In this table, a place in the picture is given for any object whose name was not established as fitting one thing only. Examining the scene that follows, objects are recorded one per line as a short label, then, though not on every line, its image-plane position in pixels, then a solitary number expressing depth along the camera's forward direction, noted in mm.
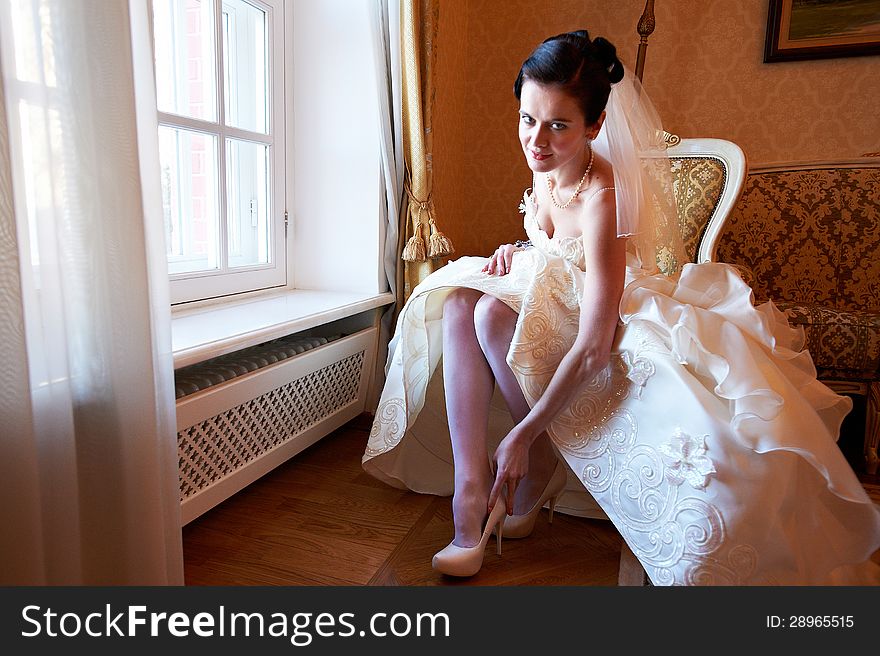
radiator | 1475
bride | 1132
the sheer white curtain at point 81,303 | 876
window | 1822
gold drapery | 2043
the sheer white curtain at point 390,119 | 2049
